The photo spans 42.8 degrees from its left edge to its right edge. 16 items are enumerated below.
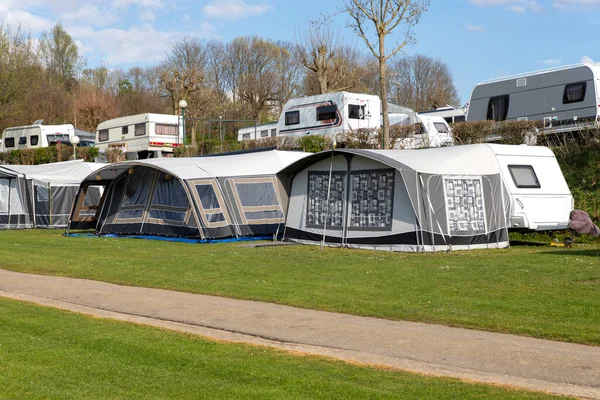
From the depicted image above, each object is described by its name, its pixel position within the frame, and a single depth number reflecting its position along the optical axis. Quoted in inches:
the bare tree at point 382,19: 887.7
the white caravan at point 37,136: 1759.4
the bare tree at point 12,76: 1707.7
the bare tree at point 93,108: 2258.9
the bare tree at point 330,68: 1633.9
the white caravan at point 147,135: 1519.4
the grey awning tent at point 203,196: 802.8
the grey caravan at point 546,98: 924.0
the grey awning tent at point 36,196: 1103.6
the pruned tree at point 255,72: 2377.0
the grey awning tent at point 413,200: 649.0
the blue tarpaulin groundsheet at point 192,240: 796.0
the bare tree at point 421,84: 2576.3
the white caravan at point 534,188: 684.1
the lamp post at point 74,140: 1400.1
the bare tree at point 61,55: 3161.9
